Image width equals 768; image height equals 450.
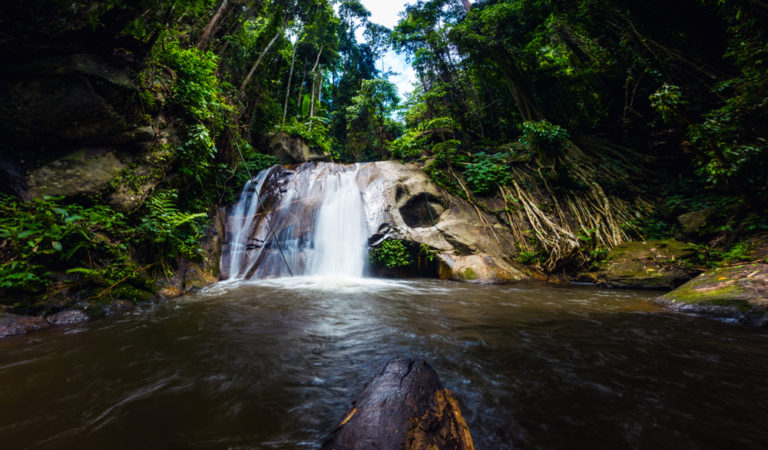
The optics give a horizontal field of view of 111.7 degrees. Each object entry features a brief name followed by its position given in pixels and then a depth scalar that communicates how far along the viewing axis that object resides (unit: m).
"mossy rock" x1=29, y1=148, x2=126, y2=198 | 3.42
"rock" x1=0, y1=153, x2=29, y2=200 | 3.26
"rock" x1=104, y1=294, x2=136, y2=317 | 3.10
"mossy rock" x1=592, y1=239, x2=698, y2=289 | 4.34
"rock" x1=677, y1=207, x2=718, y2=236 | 4.92
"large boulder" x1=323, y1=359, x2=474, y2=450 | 0.93
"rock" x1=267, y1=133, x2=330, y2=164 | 10.39
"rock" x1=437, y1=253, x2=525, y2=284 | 5.32
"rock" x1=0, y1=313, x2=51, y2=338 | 2.43
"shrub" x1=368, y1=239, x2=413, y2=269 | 6.11
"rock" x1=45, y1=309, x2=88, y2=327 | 2.73
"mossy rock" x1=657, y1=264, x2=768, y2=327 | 2.69
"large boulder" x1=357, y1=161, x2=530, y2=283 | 5.62
